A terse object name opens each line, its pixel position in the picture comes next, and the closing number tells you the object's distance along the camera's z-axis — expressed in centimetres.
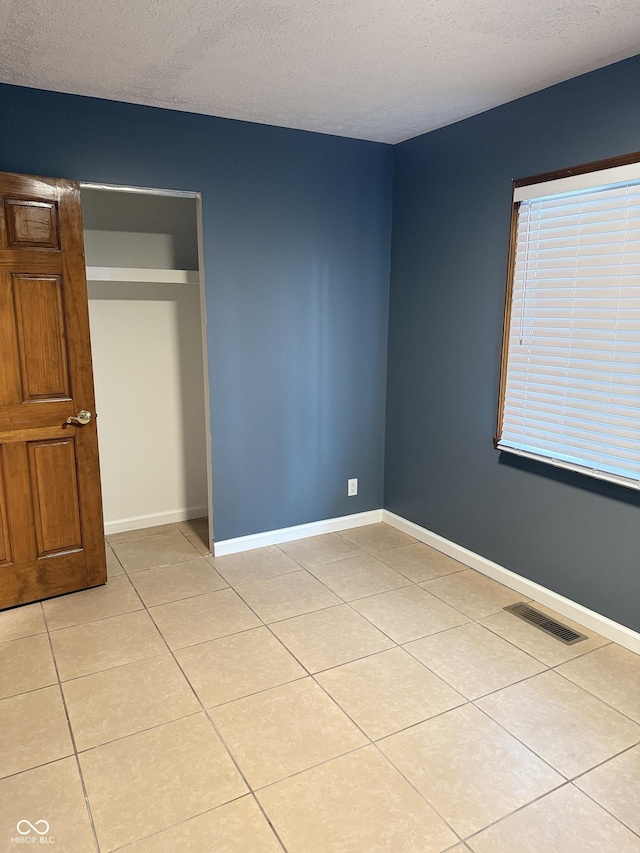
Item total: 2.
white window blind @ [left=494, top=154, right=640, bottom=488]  250
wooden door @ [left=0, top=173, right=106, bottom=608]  275
